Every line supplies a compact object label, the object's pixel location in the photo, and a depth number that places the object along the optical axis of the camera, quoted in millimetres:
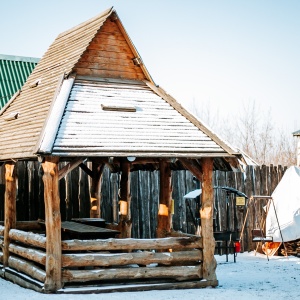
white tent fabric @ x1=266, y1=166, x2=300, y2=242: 18594
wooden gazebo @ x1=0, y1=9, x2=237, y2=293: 12031
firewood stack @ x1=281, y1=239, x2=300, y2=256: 18703
